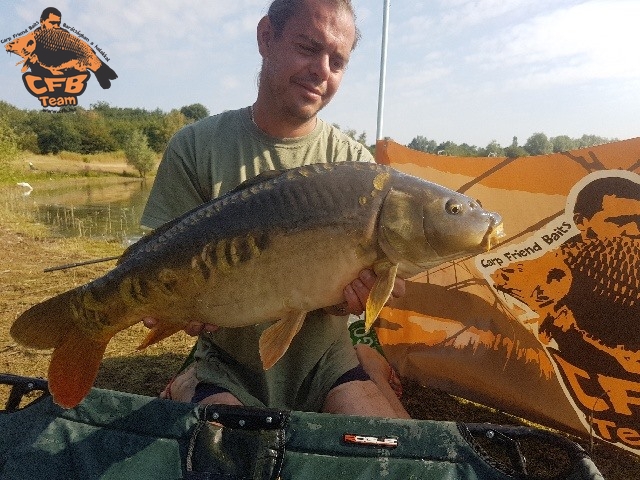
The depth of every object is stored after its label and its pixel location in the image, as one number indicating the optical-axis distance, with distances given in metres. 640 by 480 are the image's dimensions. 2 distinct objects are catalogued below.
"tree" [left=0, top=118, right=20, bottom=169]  21.95
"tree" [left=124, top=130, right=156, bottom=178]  47.28
